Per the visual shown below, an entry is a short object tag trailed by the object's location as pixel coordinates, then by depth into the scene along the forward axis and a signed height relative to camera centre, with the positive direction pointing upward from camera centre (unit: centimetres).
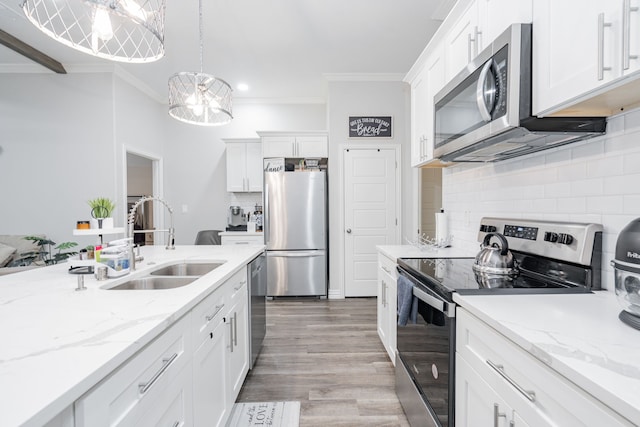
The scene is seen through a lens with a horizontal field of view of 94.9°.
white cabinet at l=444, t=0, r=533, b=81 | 122 +89
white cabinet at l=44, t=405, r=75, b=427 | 55 -40
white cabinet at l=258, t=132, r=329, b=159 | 406 +85
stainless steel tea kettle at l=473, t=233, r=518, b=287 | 138 -28
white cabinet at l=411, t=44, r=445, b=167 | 203 +81
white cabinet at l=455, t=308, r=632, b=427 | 62 -48
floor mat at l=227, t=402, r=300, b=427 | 169 -125
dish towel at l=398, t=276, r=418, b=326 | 151 -52
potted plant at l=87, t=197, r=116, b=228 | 163 -5
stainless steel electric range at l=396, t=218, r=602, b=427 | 115 -33
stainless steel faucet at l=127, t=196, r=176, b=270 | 154 -18
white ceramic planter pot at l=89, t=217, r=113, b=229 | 164 -10
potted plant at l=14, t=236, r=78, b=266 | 346 -59
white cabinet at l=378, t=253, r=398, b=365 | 206 -74
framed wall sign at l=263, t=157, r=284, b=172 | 408 +57
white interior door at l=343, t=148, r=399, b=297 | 389 -7
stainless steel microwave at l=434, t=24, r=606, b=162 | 114 +42
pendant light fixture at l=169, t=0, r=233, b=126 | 203 +81
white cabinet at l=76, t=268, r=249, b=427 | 66 -55
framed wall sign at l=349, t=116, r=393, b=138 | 389 +104
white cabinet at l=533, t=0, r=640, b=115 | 79 +47
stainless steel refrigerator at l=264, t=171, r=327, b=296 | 384 -35
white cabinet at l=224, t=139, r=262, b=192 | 447 +62
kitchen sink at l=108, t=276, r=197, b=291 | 154 -42
